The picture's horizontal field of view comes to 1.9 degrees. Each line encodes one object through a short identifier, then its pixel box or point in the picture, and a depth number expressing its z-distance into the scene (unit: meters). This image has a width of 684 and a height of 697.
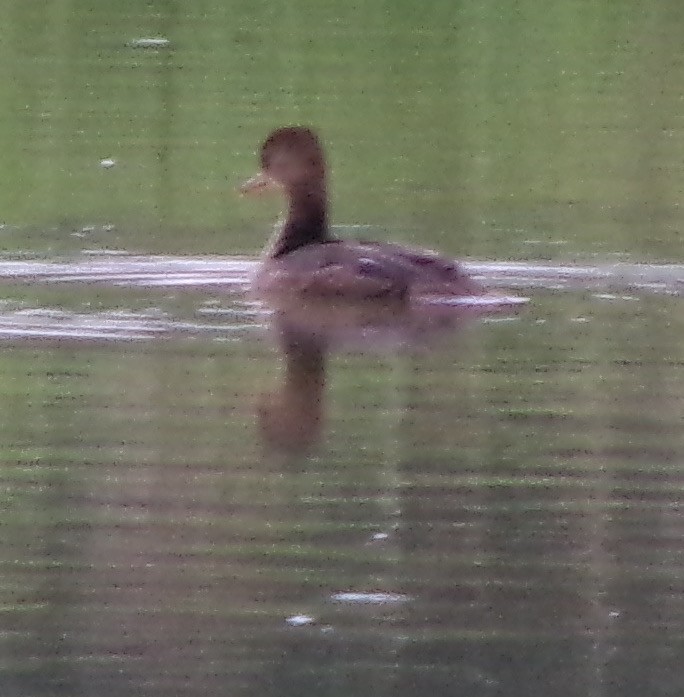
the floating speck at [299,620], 22.56
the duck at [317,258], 23.15
